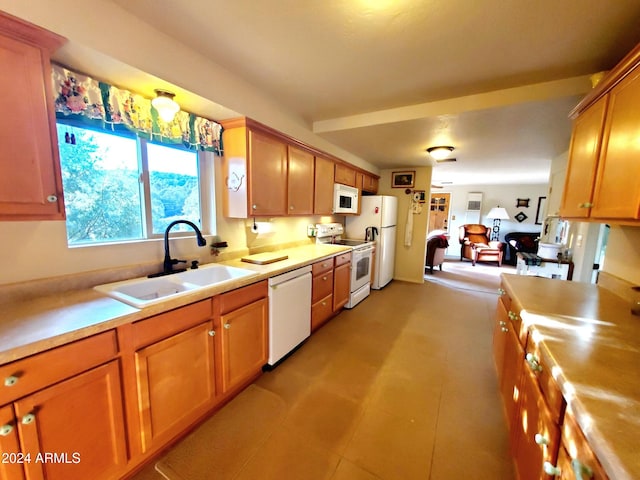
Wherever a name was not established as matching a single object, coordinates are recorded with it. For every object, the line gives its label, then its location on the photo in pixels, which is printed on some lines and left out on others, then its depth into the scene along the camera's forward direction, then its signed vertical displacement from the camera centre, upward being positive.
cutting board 2.22 -0.47
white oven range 3.46 -0.69
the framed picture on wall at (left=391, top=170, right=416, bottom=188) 4.69 +0.60
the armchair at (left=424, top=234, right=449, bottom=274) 5.48 -0.79
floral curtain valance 1.30 +0.56
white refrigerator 4.10 -0.25
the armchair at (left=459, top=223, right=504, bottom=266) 6.35 -0.82
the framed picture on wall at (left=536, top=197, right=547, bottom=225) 6.75 +0.13
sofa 6.18 -0.72
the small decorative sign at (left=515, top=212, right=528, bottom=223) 7.02 -0.08
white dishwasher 2.05 -0.91
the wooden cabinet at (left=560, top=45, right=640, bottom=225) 1.12 +0.34
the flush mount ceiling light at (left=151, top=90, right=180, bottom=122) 1.57 +0.63
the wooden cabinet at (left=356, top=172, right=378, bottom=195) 4.09 +0.48
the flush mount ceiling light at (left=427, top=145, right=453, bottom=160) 3.18 +0.78
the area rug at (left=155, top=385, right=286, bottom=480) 1.32 -1.37
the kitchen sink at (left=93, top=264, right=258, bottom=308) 1.35 -0.52
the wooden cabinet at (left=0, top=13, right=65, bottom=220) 0.99 +0.31
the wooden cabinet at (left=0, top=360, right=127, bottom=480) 0.87 -0.88
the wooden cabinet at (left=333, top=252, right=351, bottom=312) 3.04 -0.89
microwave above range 3.47 +0.16
